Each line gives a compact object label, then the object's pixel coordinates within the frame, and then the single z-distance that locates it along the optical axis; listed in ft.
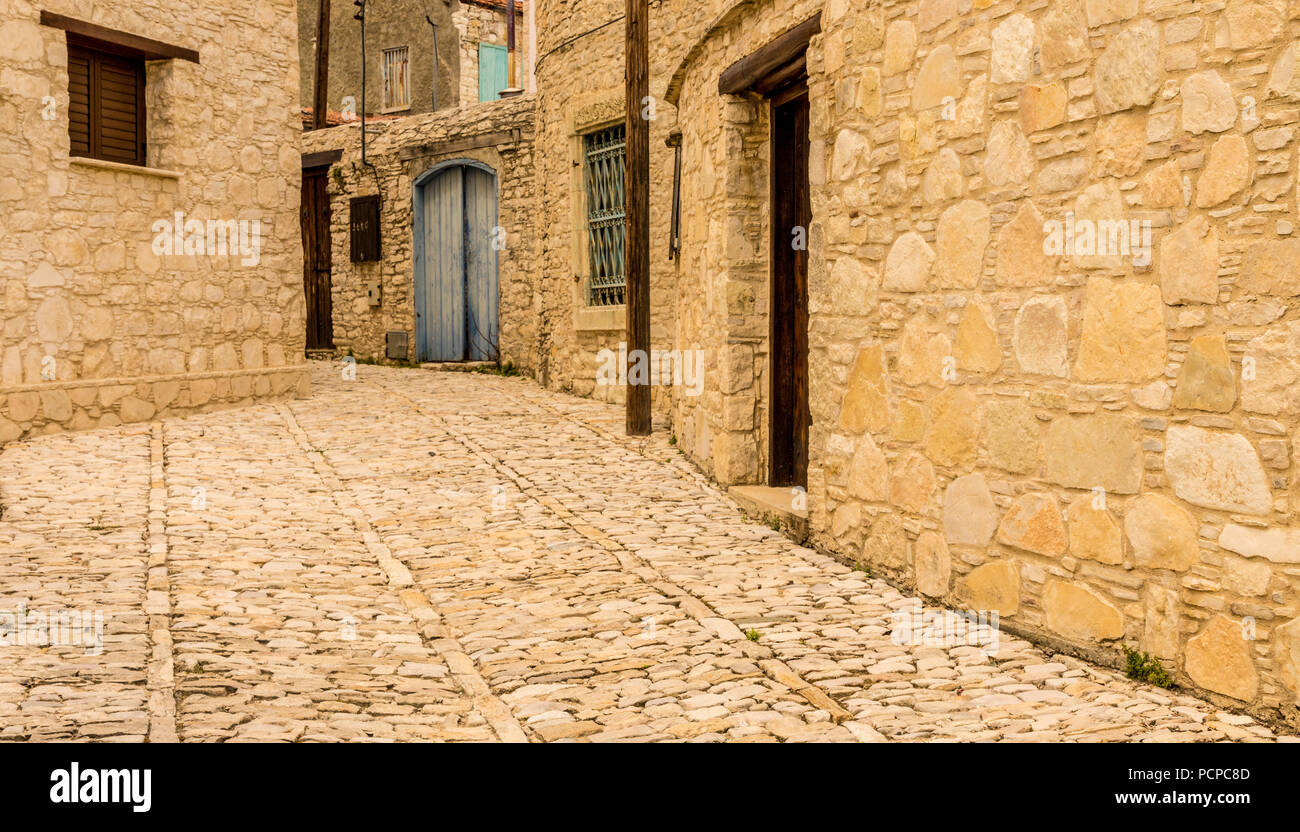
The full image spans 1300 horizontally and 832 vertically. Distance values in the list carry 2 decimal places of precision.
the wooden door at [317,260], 58.49
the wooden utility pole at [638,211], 32.32
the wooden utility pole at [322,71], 65.51
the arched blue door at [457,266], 50.65
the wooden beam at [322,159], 57.57
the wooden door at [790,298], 23.40
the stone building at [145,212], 31.27
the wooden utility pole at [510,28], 77.16
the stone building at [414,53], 78.59
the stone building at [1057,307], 12.10
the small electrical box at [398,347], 53.98
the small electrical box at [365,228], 54.75
